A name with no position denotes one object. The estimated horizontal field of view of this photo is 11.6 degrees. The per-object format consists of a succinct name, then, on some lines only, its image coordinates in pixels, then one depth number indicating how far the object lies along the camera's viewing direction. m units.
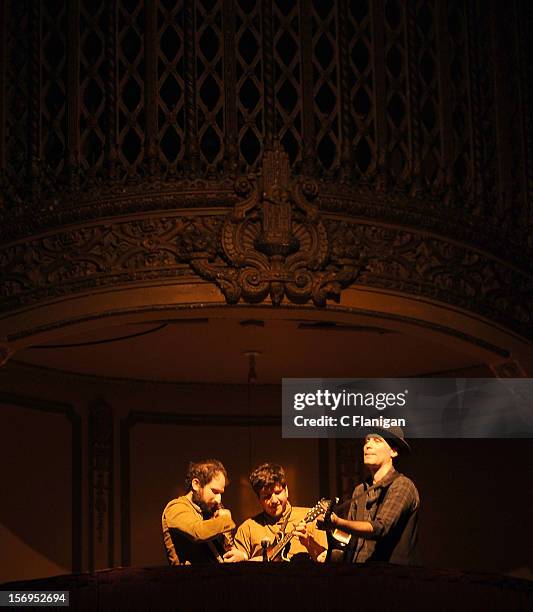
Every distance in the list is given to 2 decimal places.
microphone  12.03
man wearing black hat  11.00
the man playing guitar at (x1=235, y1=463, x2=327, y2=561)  12.71
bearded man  11.92
